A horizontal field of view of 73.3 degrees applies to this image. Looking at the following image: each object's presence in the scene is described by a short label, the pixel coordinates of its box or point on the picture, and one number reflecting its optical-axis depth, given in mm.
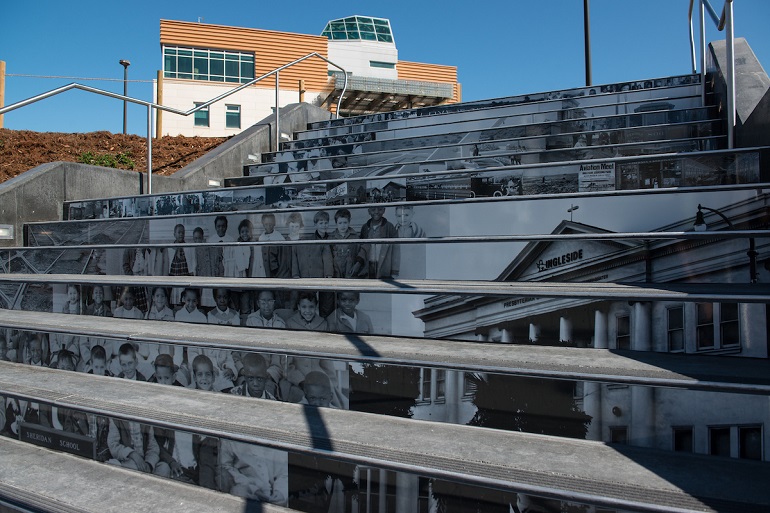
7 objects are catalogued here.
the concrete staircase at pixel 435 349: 1575
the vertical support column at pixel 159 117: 12586
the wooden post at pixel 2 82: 9281
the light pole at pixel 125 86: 18203
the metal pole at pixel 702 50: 4633
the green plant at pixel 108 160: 7492
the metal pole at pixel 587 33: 11399
